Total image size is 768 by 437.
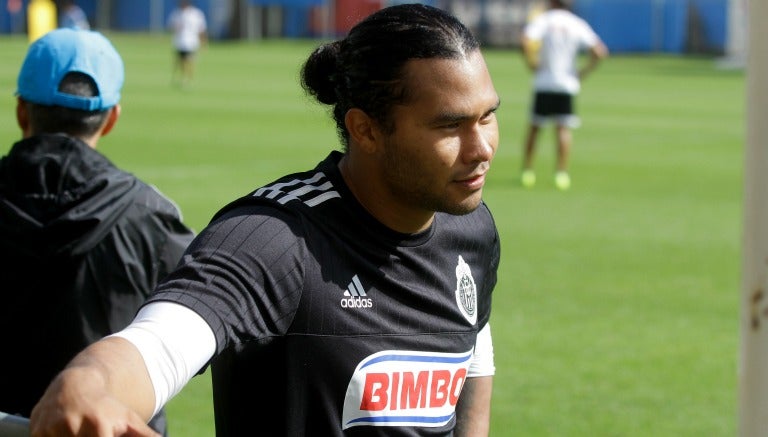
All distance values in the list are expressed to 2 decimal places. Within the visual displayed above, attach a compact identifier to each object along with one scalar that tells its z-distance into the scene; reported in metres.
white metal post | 2.72
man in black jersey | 4.66
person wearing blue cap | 6.68
